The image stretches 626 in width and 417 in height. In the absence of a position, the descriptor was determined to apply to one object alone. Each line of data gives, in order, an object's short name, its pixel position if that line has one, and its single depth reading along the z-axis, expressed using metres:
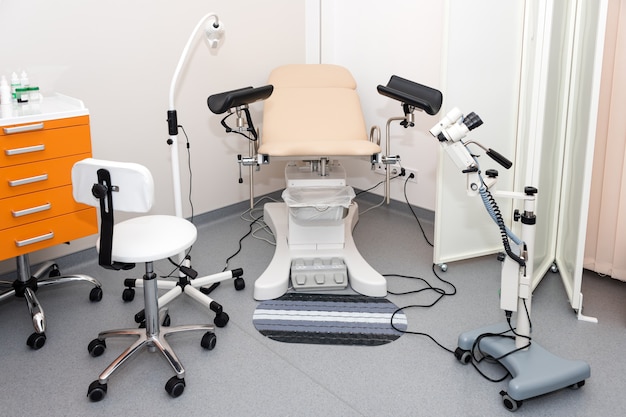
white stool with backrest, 2.04
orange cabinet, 2.44
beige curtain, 2.85
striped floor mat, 2.58
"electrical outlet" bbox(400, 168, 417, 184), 3.99
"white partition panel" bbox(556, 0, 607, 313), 2.45
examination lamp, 2.80
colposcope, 2.07
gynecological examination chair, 2.91
